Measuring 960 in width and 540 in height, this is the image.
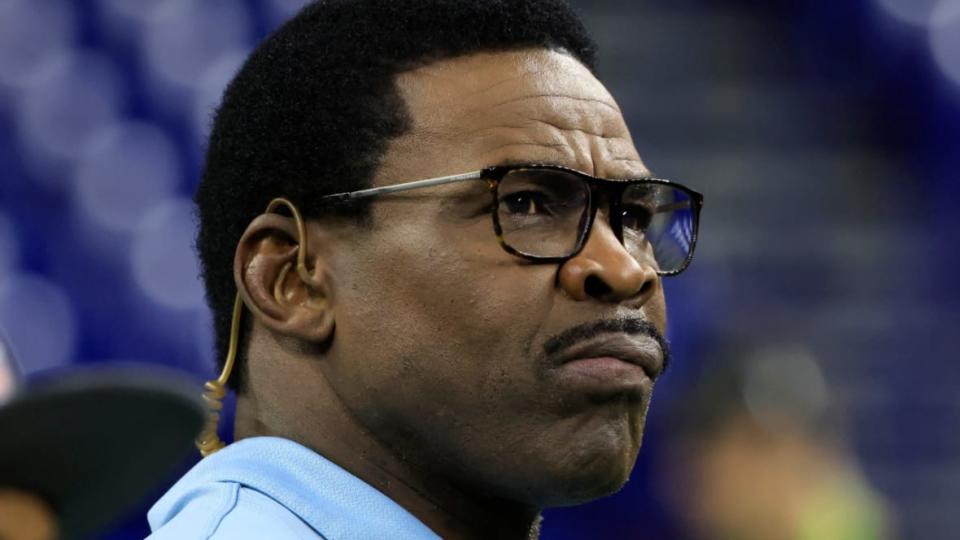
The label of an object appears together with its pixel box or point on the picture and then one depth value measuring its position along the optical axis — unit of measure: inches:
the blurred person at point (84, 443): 189.0
